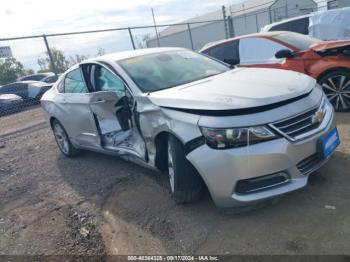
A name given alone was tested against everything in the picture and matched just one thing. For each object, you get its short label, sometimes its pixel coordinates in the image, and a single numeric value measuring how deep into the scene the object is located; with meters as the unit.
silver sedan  2.72
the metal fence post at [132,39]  13.03
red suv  5.15
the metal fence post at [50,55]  10.61
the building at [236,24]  29.61
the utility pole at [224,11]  15.14
